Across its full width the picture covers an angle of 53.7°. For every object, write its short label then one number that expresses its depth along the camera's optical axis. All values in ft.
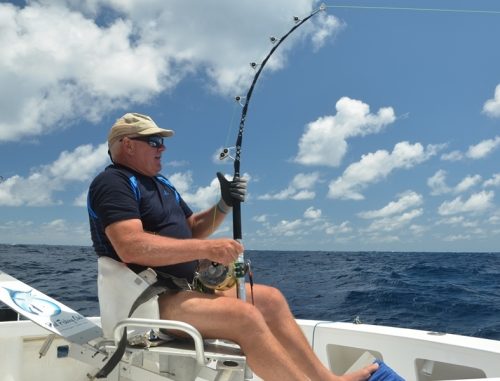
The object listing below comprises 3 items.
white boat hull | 9.21
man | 7.10
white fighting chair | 7.00
